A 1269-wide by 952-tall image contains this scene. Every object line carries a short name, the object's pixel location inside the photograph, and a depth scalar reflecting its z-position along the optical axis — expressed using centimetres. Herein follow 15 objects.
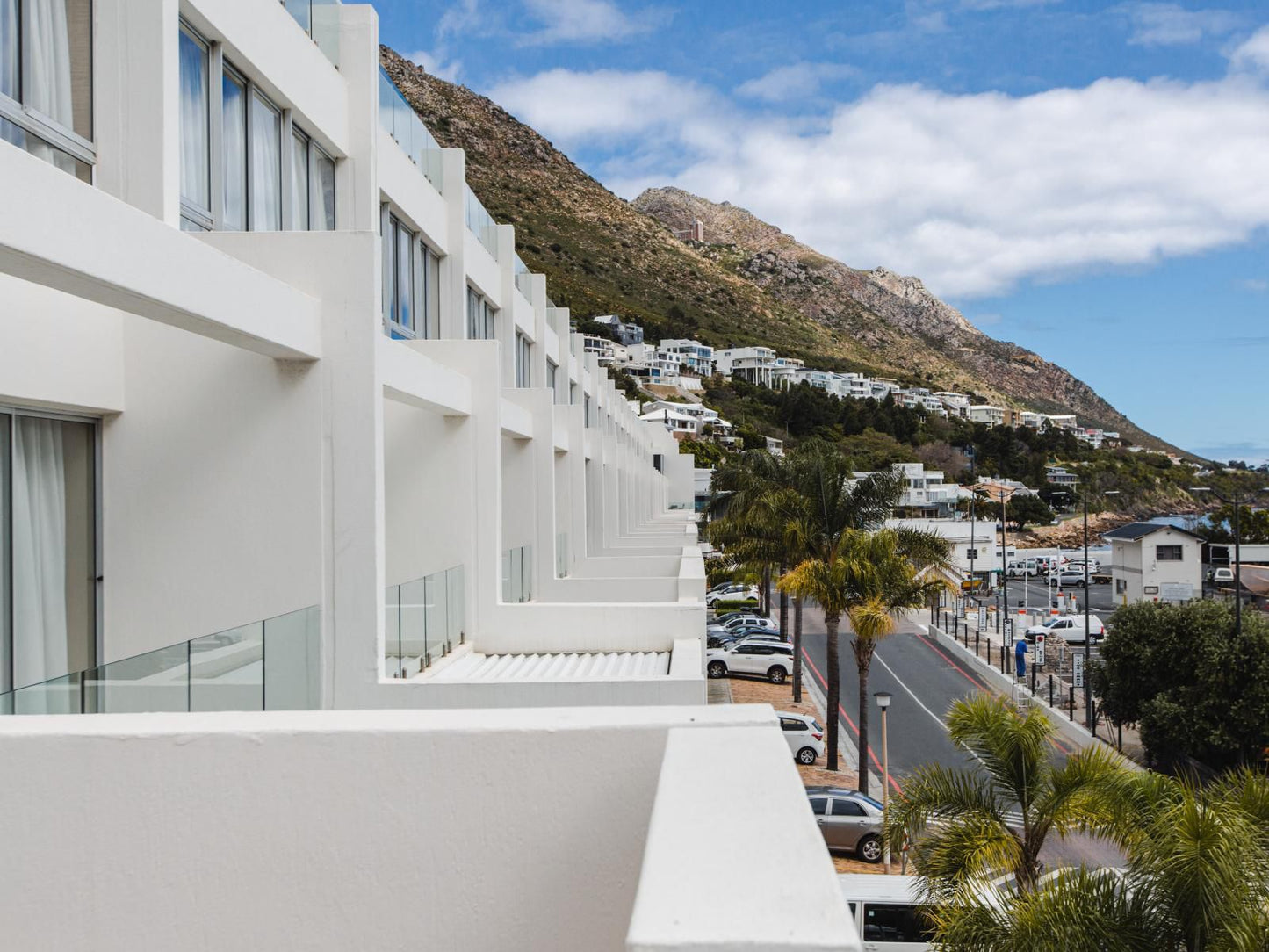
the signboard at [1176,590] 6544
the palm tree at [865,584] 2262
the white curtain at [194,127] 870
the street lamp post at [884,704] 1927
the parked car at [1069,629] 5181
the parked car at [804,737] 2584
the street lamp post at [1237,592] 2612
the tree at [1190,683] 2667
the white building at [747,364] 17125
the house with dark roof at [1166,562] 6594
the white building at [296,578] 374
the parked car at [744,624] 4312
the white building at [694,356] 16250
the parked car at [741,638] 3812
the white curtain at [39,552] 734
